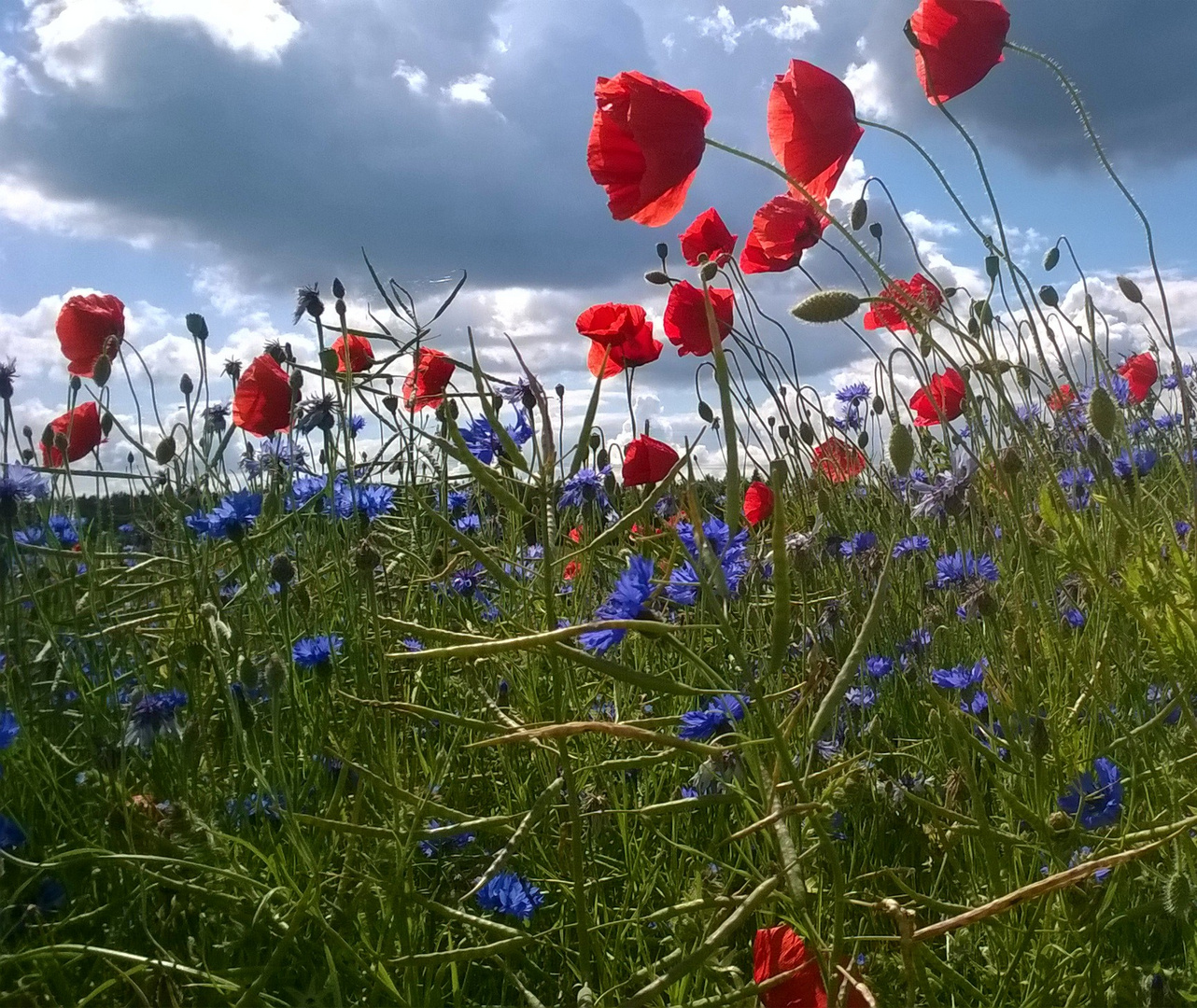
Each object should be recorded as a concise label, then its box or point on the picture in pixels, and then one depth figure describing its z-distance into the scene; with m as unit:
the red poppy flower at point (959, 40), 0.52
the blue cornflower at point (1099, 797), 0.45
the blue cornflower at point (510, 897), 0.43
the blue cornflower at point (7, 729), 0.50
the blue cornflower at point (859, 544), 0.70
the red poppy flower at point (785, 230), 0.62
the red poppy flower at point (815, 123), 0.51
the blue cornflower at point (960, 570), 0.69
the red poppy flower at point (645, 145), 0.51
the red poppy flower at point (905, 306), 0.46
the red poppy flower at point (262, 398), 0.72
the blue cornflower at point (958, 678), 0.58
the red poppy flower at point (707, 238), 0.78
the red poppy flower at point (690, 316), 0.73
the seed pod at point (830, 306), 0.45
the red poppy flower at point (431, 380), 0.71
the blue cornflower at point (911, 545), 0.73
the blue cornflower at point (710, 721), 0.50
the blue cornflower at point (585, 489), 0.87
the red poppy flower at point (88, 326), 0.76
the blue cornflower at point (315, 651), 0.52
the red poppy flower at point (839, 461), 0.91
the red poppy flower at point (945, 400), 0.76
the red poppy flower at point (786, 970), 0.38
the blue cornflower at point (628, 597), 0.43
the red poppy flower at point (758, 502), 0.74
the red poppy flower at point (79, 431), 0.78
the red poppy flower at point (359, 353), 0.74
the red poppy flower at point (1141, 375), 0.91
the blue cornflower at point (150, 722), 0.50
